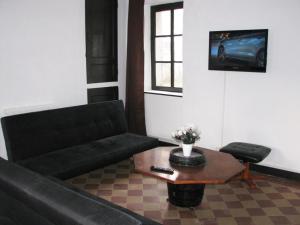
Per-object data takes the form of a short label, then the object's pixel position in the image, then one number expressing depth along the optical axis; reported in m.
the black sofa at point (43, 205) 1.50
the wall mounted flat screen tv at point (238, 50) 3.75
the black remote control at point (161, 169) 2.90
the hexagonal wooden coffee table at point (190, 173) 2.78
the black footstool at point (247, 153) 3.50
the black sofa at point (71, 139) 3.39
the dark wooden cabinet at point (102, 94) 4.80
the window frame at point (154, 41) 4.81
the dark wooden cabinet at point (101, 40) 4.65
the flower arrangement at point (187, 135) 3.10
